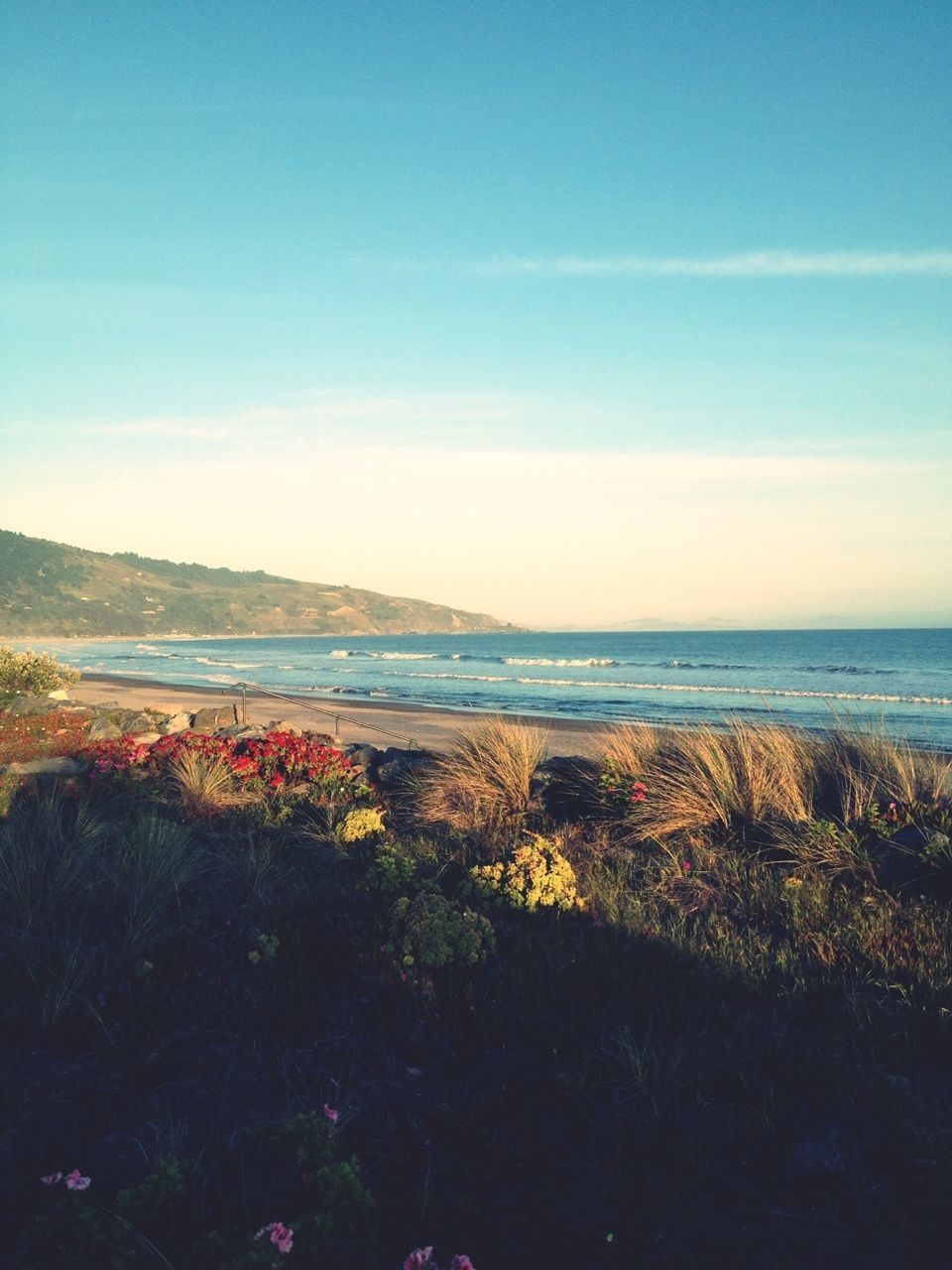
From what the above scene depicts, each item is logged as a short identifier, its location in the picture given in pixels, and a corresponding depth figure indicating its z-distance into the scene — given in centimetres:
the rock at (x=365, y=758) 1041
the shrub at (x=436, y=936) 454
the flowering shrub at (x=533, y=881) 539
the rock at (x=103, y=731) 1337
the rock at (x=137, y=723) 1583
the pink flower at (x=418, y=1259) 229
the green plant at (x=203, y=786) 865
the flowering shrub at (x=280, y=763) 932
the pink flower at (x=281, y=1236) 235
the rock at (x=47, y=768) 1048
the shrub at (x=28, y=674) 1964
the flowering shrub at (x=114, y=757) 1019
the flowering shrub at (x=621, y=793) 765
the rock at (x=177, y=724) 1647
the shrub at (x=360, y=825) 715
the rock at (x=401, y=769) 951
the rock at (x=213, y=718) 1719
